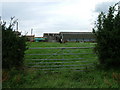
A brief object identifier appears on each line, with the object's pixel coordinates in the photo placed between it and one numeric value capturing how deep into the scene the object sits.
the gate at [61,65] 3.96
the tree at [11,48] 3.47
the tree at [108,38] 3.57
